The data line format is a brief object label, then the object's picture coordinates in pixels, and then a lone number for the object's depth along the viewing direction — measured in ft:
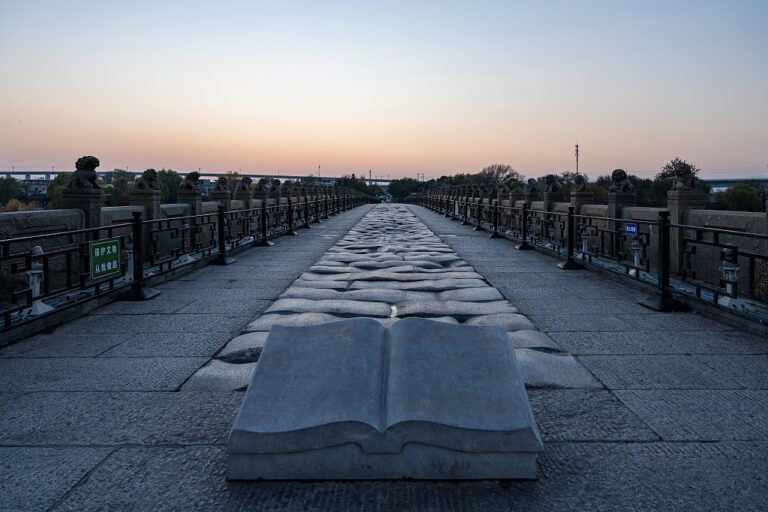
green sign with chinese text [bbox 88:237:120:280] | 21.03
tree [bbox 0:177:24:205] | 439.18
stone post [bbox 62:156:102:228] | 27.76
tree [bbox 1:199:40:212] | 398.62
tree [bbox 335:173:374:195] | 444.92
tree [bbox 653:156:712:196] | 249.96
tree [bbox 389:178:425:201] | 563.57
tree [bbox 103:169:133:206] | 430.61
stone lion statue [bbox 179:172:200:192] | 43.24
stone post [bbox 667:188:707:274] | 36.14
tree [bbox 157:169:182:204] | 455.26
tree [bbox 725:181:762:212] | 281.74
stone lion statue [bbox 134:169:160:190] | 36.68
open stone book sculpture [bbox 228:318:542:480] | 7.66
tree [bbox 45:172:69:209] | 368.07
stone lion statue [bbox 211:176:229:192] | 50.67
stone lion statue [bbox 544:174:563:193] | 51.28
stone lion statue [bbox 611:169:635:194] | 41.86
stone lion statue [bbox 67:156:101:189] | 27.94
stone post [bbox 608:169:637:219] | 41.34
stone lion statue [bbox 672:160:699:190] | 36.09
